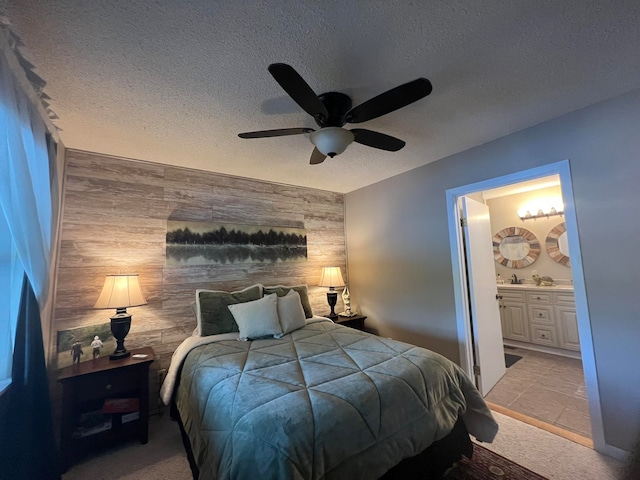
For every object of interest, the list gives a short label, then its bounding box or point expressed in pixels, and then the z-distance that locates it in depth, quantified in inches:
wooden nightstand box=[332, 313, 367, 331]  129.4
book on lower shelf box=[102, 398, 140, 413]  79.4
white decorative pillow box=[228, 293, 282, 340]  92.1
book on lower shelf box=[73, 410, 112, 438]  75.4
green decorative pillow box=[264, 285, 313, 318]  114.3
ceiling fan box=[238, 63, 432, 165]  48.8
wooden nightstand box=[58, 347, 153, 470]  72.4
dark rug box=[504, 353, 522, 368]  135.1
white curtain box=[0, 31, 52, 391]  49.8
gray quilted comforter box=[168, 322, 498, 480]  42.3
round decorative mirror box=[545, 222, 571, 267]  155.9
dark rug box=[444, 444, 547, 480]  64.7
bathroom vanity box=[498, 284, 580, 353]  140.0
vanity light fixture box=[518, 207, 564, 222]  158.4
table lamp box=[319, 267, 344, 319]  136.1
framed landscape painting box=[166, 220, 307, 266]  108.3
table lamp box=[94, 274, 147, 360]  83.7
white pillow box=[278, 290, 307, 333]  98.6
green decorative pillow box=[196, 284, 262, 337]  95.4
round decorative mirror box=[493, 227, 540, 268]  169.6
